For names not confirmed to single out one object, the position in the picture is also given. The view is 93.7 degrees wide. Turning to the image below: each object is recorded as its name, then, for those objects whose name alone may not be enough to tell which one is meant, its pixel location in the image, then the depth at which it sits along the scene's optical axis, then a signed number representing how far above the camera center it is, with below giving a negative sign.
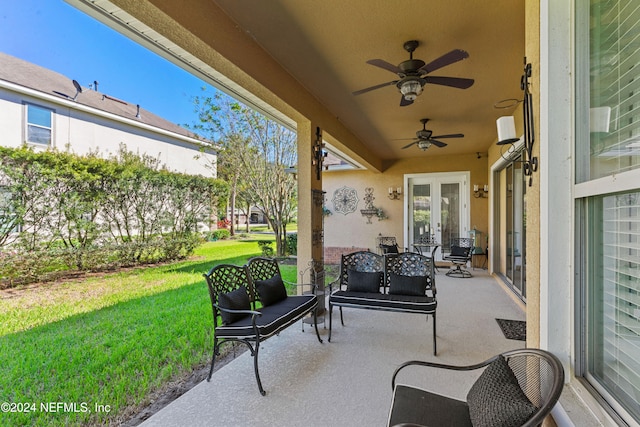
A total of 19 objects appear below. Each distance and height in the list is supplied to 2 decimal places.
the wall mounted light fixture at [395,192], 8.47 +0.67
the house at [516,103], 1.12 +0.81
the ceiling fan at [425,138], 5.04 +1.32
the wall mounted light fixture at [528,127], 1.66 +0.51
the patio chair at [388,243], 6.78 -0.71
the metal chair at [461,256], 6.62 -0.91
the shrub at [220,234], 10.18 -0.68
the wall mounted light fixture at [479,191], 7.50 +0.62
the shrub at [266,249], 7.84 -0.87
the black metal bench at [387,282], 3.19 -0.80
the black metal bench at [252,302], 2.48 -0.85
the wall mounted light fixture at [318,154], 4.05 +0.84
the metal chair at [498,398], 1.12 -0.79
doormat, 3.35 -1.36
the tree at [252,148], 6.50 +1.52
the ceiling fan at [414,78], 2.67 +1.30
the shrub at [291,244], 8.09 -0.78
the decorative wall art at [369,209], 8.66 +0.20
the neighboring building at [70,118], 6.26 +2.52
